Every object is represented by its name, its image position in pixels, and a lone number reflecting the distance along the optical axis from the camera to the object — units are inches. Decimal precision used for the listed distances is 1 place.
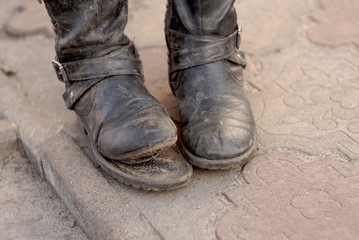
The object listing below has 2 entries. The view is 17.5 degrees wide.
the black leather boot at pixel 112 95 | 57.3
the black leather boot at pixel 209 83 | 58.6
